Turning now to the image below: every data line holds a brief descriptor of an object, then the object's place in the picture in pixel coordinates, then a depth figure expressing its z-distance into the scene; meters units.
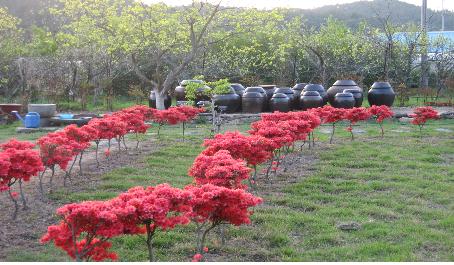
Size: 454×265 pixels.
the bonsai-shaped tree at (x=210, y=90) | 10.76
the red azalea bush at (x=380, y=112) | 10.85
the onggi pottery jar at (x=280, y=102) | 14.41
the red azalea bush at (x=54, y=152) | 6.05
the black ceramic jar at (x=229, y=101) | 14.40
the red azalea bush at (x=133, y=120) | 9.05
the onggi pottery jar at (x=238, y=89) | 15.08
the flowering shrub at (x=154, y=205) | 3.35
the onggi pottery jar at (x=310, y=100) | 14.50
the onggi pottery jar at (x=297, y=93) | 15.25
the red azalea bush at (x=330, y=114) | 10.12
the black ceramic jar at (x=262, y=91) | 14.58
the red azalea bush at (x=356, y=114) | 10.37
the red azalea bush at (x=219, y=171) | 4.56
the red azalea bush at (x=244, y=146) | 5.77
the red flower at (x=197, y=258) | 3.81
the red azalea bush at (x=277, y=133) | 6.62
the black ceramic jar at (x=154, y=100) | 15.41
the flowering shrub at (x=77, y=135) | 7.04
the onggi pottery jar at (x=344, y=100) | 14.38
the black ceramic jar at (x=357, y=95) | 14.99
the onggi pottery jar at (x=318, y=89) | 15.38
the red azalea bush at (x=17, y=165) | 4.94
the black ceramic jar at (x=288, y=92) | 14.96
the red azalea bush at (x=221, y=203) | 3.71
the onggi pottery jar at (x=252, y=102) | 14.35
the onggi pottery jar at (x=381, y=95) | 15.14
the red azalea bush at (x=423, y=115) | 10.68
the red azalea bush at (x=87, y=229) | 3.20
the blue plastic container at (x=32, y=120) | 12.32
